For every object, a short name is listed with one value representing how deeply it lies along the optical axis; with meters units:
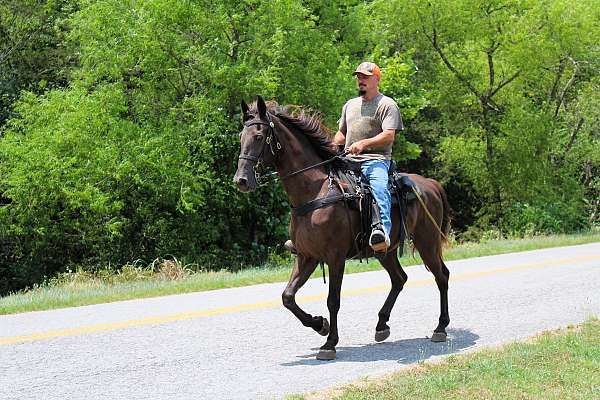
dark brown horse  16.56
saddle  17.12
